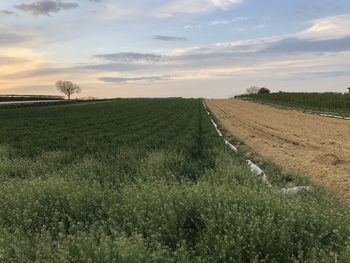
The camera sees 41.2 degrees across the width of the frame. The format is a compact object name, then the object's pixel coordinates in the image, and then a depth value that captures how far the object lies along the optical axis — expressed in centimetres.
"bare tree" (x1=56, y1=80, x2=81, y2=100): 17038
